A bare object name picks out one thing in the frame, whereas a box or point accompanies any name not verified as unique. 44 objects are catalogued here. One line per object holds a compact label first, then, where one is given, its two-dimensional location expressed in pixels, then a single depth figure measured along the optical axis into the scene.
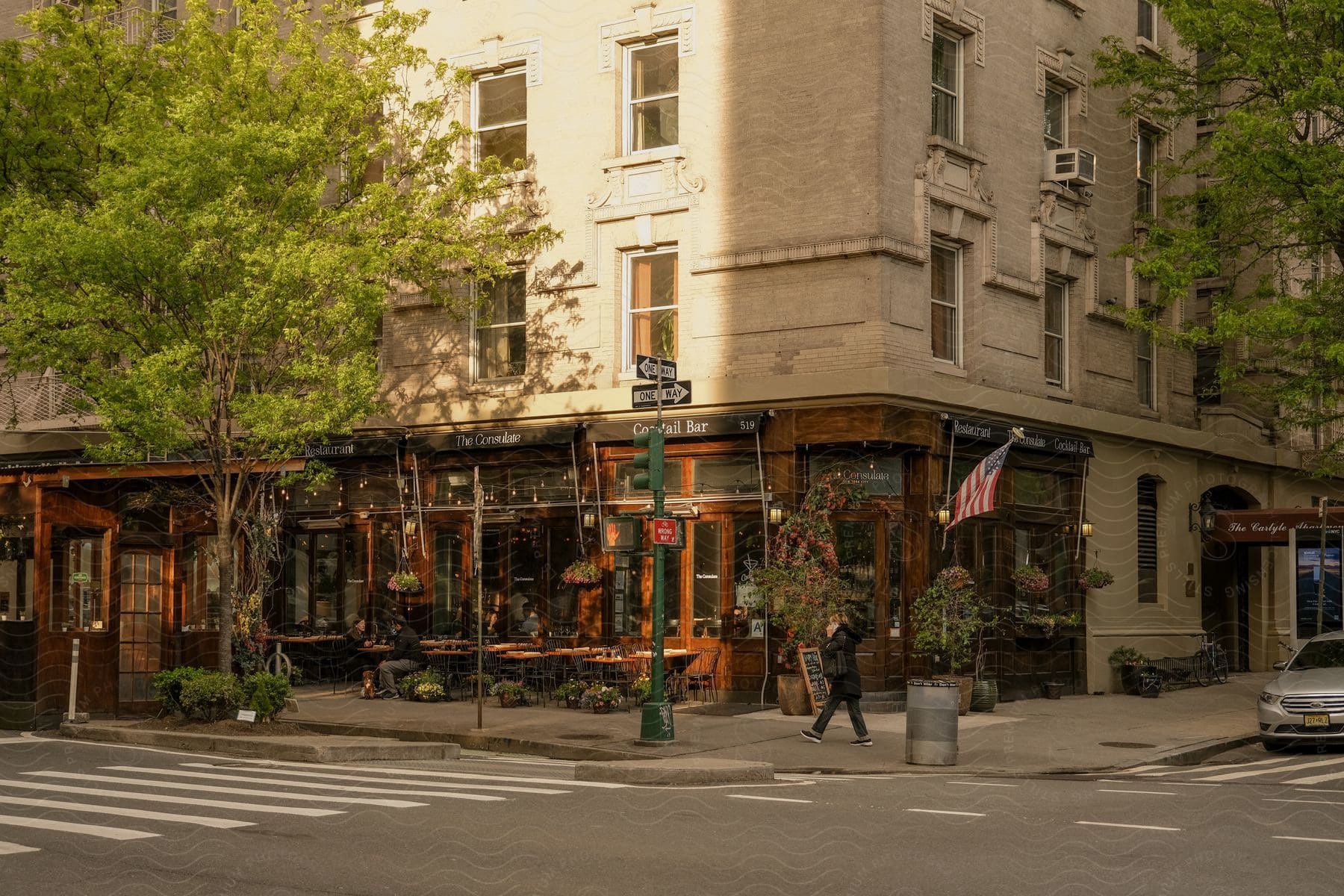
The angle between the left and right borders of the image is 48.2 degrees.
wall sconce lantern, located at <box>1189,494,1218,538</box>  30.45
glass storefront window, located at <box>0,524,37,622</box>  23.33
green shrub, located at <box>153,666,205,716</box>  19.66
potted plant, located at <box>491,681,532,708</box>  23.11
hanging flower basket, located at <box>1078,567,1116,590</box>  26.75
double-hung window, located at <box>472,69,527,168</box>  27.00
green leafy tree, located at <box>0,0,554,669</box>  19.47
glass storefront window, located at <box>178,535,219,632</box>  28.86
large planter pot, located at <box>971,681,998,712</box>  23.45
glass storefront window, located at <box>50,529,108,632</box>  22.73
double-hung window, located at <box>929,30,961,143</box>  24.83
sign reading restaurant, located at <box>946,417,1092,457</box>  23.84
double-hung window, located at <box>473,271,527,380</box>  27.00
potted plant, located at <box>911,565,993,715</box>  22.81
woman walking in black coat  18.61
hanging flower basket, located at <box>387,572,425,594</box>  26.11
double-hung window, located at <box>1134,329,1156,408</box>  29.95
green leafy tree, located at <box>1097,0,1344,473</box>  22.92
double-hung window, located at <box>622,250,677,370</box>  25.20
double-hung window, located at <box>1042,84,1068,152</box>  27.53
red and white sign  18.05
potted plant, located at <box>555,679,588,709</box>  22.73
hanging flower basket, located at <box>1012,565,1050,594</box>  25.17
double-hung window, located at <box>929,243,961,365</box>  24.59
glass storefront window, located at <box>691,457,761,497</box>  23.83
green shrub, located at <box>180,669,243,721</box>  19.39
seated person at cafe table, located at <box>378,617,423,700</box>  24.67
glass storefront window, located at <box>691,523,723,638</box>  24.03
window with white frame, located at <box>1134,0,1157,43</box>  30.64
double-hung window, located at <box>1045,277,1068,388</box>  27.53
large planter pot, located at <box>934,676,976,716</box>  22.91
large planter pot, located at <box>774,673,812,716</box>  22.03
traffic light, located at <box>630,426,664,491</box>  18.50
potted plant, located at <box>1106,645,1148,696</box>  27.23
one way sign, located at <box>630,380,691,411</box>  18.66
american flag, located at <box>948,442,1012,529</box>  21.97
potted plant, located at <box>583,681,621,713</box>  22.08
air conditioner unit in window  26.47
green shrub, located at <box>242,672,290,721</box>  19.52
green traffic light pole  18.12
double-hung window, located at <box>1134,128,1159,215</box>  30.00
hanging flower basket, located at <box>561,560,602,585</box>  24.66
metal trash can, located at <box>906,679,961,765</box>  17.12
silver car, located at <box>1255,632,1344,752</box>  18.89
